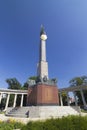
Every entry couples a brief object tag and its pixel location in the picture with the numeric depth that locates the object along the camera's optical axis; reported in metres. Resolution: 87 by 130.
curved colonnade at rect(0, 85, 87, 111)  21.53
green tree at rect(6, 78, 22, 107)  31.96
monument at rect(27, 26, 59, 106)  12.53
